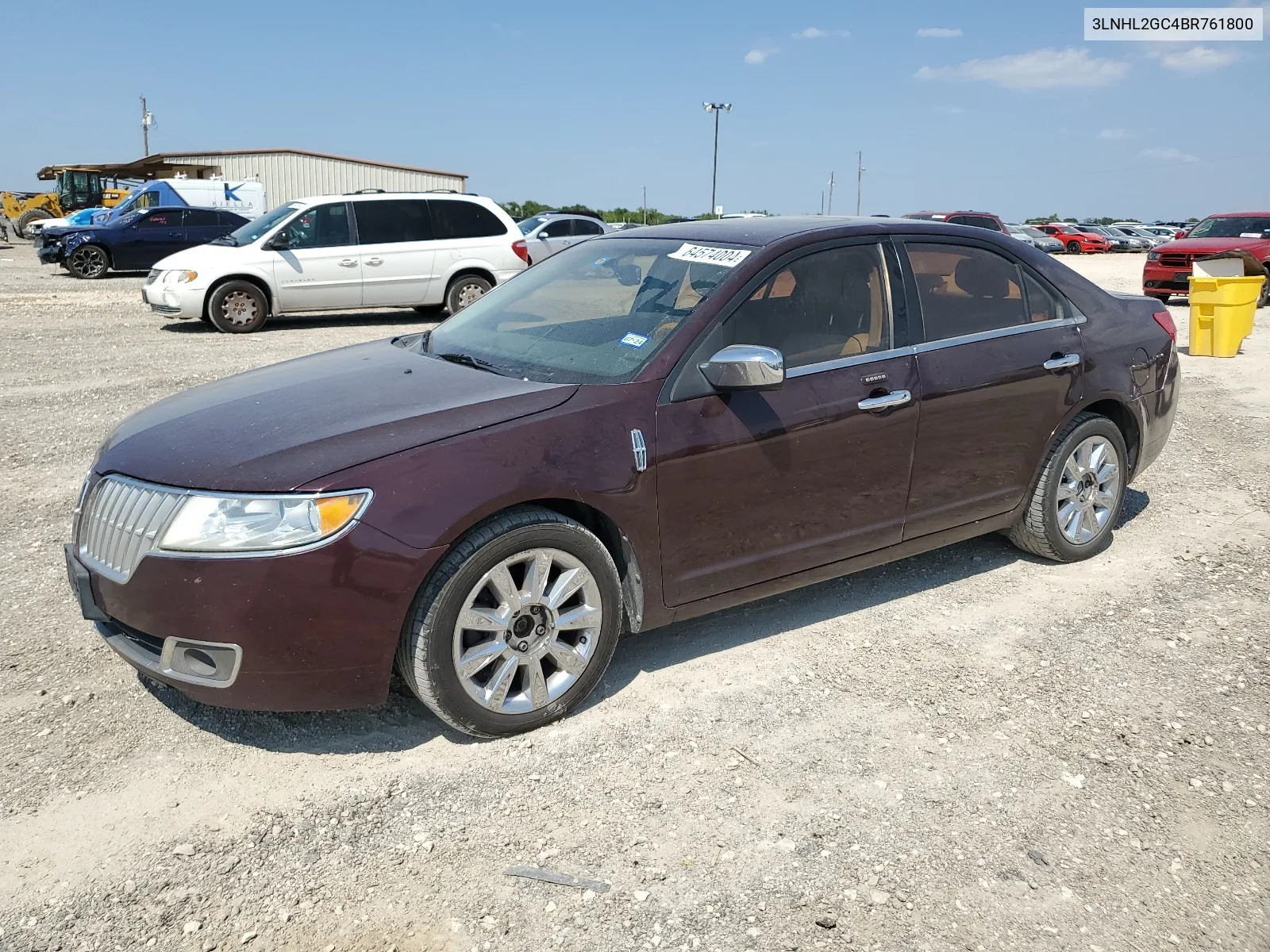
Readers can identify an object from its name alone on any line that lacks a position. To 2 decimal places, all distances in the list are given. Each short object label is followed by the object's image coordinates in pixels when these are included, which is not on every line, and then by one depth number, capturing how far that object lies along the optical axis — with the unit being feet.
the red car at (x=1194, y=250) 62.59
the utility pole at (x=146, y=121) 273.95
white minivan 44.91
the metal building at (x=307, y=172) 194.18
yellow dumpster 40.06
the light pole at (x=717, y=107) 196.95
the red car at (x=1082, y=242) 164.90
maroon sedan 10.64
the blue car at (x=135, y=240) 74.79
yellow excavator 134.62
